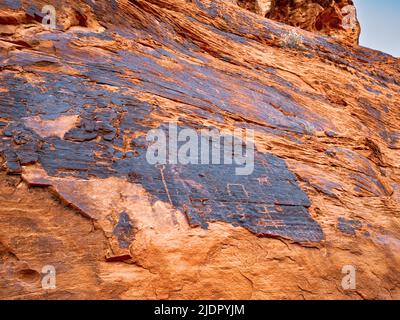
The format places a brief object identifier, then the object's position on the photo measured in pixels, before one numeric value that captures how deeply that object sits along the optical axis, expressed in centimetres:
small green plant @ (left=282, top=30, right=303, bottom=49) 885
